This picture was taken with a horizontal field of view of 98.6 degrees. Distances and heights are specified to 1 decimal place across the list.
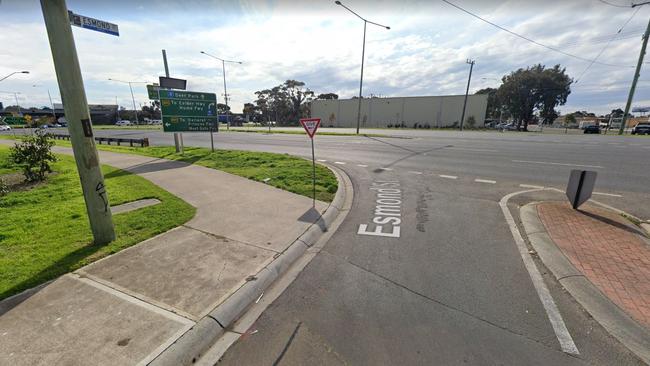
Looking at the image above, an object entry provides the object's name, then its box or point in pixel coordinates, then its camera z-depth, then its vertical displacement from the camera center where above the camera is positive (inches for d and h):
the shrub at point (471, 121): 2358.5 -9.7
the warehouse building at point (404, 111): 2408.1 +73.1
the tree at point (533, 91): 2080.5 +225.9
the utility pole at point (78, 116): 132.0 -1.2
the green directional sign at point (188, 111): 511.8 +8.7
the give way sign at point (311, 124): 261.6 -6.2
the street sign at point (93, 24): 154.6 +52.0
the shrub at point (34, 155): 302.0 -45.5
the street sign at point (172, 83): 516.4 +60.1
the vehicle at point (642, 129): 1364.4 -30.5
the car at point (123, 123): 2982.3 -92.8
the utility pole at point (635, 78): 1241.6 +203.4
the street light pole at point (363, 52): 923.0 +249.0
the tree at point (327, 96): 3965.3 +302.4
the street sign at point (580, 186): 208.4 -47.7
